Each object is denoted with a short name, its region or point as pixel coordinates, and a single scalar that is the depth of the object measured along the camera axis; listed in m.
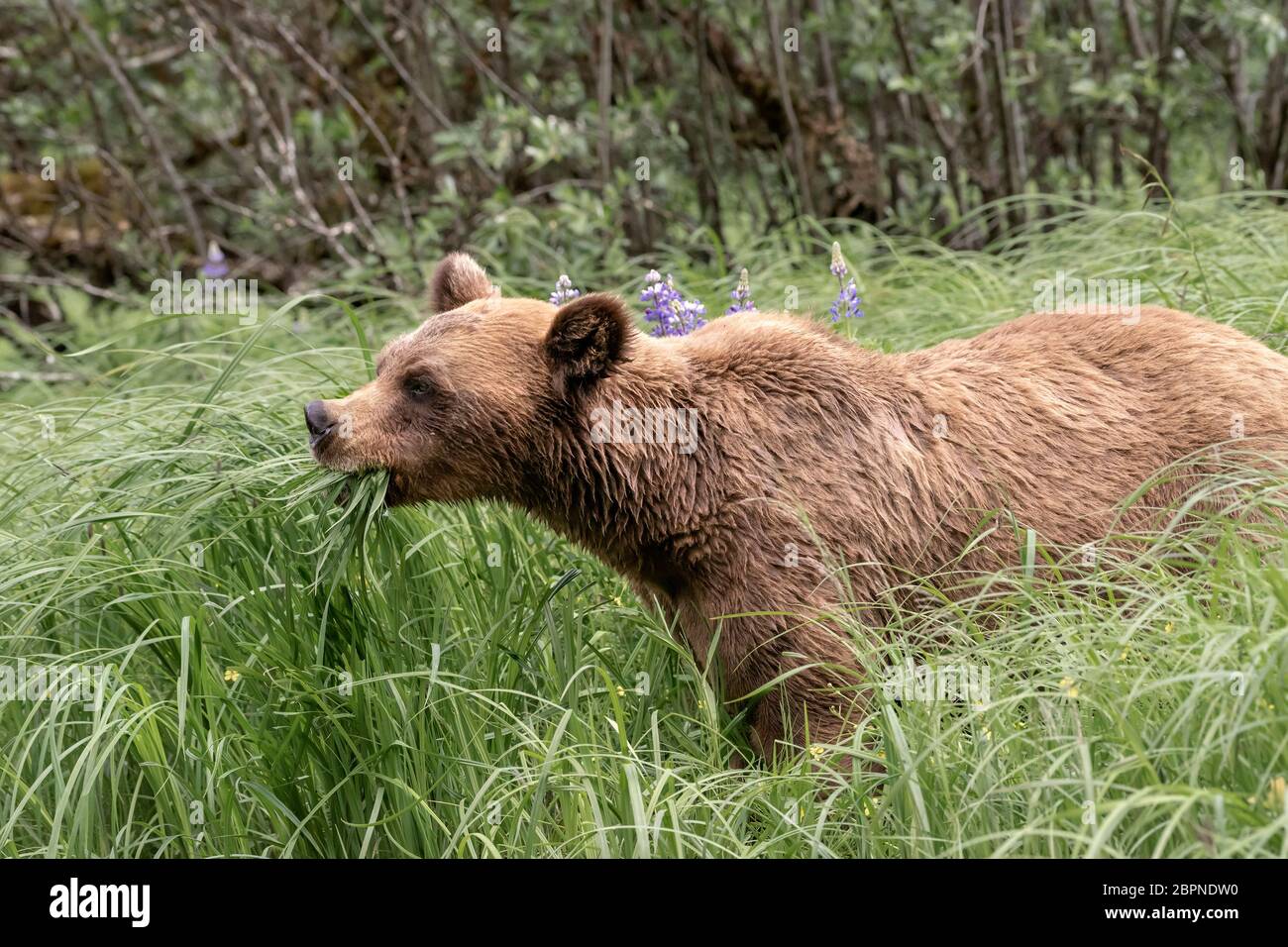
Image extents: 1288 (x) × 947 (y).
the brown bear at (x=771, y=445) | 7.98
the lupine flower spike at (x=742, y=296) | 10.27
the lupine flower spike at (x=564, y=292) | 10.10
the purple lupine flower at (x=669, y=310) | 10.43
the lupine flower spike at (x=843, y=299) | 10.30
